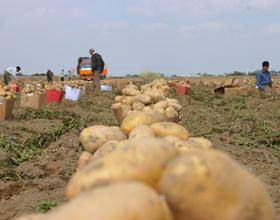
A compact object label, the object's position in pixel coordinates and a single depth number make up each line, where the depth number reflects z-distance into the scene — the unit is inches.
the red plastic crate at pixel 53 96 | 679.7
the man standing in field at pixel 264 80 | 677.3
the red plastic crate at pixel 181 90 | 787.4
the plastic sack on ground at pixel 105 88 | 862.5
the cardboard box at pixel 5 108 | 494.6
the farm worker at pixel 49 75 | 1544.9
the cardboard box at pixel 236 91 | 759.5
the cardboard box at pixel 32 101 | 614.2
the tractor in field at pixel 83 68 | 1577.3
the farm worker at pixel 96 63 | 786.8
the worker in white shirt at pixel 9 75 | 879.7
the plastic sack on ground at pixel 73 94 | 707.6
